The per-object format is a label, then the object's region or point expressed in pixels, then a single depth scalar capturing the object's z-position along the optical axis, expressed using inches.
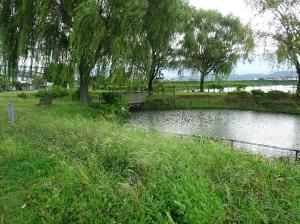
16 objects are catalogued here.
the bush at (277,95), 1077.1
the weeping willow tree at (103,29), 620.1
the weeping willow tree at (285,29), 1030.4
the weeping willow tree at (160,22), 696.4
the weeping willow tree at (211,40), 1348.4
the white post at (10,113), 386.6
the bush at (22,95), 977.1
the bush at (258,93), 1113.9
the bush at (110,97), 881.3
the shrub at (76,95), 886.0
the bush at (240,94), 1142.7
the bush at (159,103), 1138.7
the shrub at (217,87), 1515.7
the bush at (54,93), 1009.5
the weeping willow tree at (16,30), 655.1
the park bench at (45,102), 726.5
